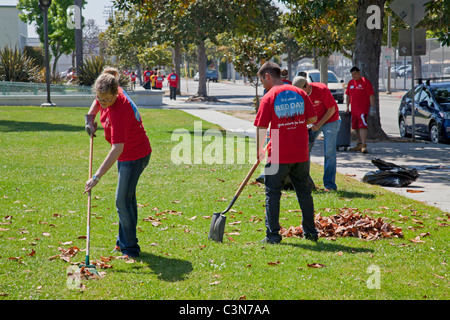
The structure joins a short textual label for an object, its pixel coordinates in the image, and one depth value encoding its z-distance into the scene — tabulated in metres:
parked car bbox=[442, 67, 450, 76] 48.61
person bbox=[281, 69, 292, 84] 12.88
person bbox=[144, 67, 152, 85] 42.79
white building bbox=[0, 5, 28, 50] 62.81
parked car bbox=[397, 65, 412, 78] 62.67
